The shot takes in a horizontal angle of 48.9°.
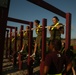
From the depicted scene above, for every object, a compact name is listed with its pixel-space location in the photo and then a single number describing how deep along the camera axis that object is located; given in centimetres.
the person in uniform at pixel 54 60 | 165
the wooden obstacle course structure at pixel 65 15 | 217
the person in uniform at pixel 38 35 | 308
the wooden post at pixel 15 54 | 429
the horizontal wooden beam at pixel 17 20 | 373
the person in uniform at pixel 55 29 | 255
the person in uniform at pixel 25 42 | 378
